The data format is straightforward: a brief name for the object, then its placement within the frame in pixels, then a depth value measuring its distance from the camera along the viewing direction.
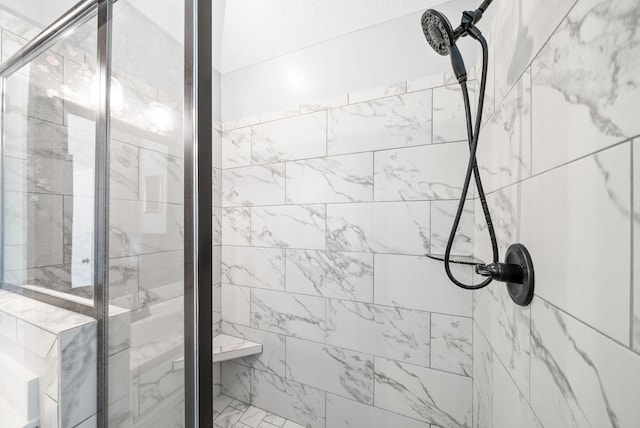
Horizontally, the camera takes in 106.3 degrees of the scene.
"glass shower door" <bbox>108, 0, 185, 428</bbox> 0.43
